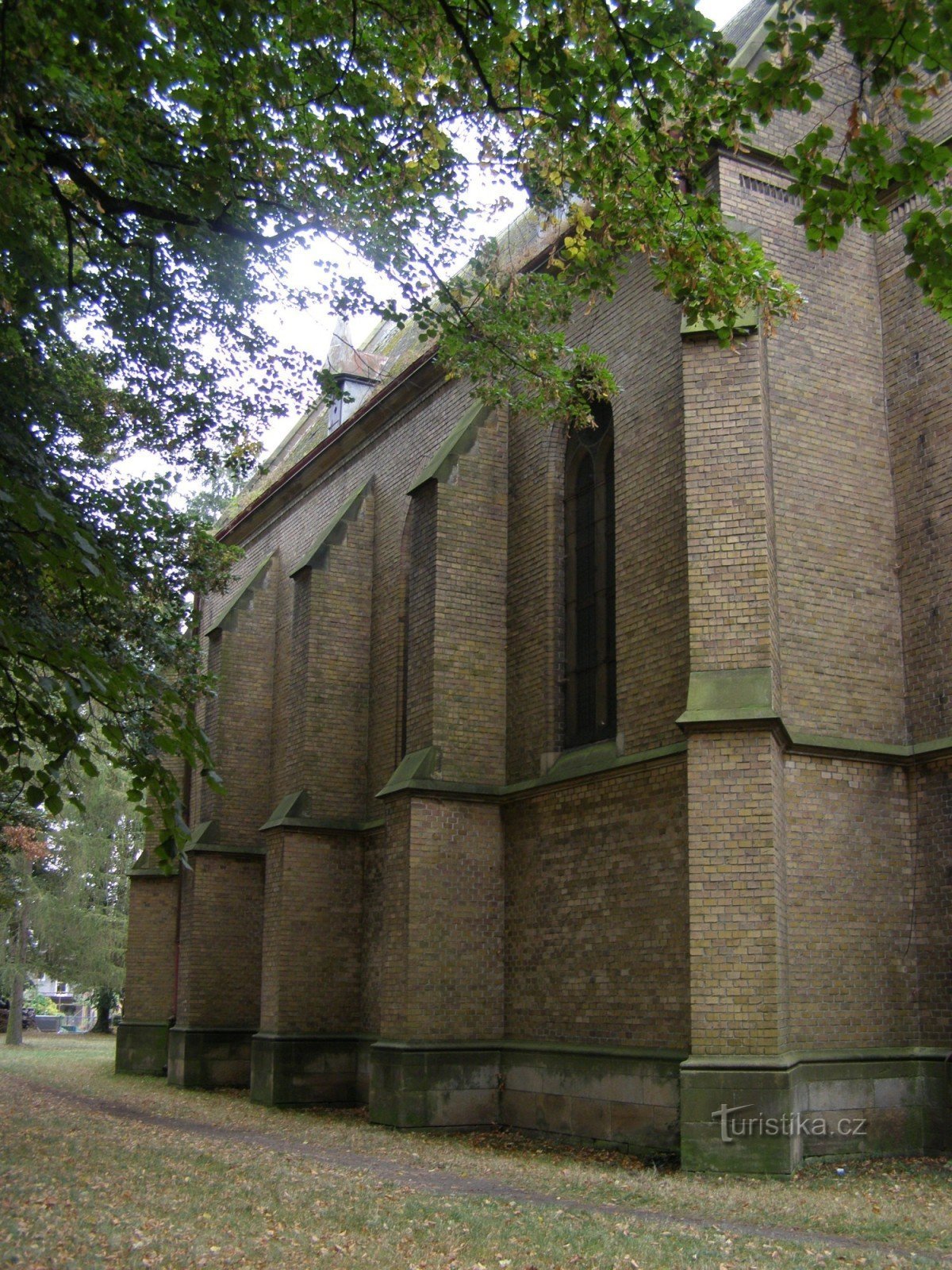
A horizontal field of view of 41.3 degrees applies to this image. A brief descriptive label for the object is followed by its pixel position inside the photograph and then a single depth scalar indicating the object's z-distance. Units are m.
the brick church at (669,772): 11.36
